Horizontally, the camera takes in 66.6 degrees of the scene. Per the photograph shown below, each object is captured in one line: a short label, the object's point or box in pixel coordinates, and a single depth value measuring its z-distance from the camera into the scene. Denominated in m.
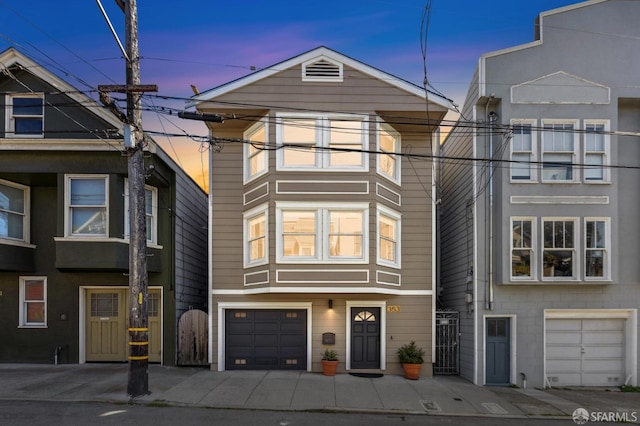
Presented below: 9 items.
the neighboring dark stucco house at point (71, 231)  13.32
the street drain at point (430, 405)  10.51
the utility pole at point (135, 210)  10.42
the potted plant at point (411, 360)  13.31
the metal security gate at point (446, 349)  14.51
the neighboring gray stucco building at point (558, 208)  13.46
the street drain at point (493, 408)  10.62
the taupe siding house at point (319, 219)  13.38
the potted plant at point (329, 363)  13.32
